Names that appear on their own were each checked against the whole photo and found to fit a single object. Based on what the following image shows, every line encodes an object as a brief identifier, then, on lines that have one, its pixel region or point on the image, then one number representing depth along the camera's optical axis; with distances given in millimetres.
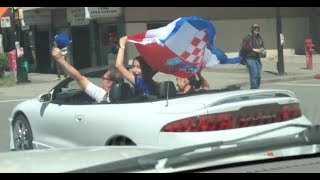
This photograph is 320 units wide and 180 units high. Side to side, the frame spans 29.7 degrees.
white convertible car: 5301
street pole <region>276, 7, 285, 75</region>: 20734
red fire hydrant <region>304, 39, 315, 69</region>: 22172
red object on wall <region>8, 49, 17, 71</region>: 23672
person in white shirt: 6543
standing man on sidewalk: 14000
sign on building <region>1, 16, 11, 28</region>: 23469
